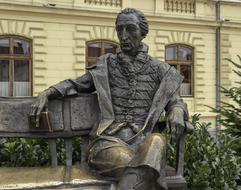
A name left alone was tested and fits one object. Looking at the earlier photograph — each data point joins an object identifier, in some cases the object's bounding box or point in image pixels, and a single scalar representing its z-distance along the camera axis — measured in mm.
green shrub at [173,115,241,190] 4566
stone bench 4055
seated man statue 3675
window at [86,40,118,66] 16625
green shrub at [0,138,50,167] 4770
